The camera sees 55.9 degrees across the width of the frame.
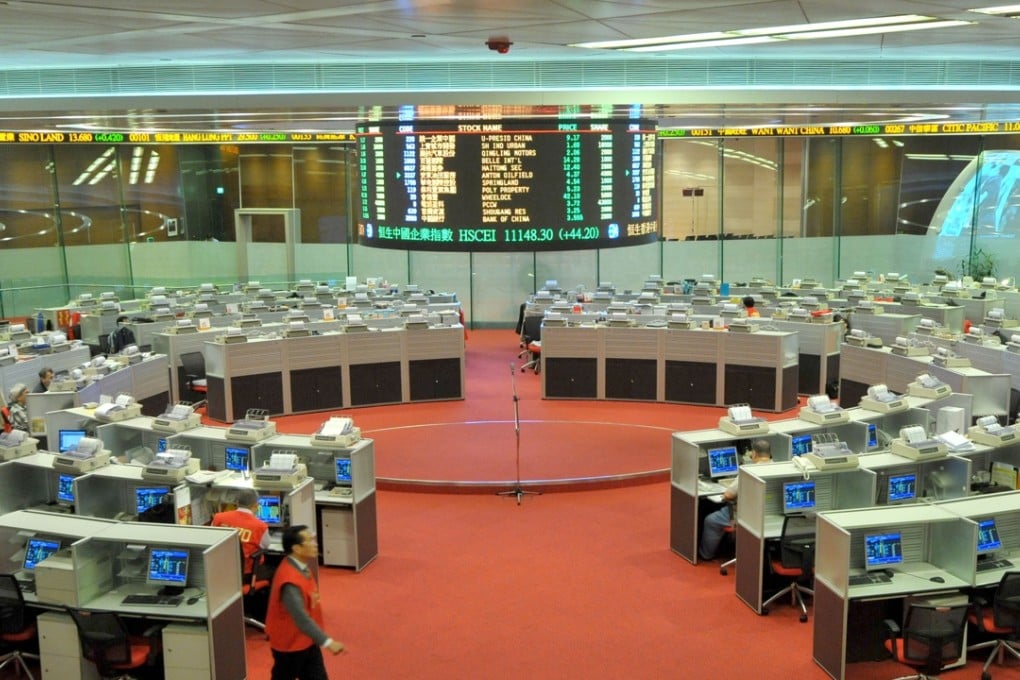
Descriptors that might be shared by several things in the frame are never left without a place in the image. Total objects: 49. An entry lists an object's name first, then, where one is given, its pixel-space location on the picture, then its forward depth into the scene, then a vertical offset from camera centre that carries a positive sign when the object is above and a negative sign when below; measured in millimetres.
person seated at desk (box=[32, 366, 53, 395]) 11273 -1723
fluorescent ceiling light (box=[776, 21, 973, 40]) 7512 +1521
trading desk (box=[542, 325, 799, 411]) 13898 -2156
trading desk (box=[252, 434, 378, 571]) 8617 -2529
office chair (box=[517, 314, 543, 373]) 16609 -2113
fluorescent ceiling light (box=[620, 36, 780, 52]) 8398 +1583
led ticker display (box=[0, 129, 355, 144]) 20141 +2028
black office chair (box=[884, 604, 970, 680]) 6133 -2653
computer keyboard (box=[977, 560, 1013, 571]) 6809 -2455
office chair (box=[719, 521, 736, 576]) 8508 -2908
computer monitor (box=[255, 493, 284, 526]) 8039 -2359
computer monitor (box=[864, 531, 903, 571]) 6730 -2316
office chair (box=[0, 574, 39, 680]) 6453 -2681
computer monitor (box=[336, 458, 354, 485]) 8758 -2230
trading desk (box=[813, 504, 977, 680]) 6484 -2475
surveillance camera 7969 +1501
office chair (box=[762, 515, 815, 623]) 7473 -2577
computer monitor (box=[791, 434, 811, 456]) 9117 -2130
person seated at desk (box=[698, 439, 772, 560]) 8508 -2656
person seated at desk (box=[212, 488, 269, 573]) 7266 -2230
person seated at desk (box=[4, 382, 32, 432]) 10727 -2005
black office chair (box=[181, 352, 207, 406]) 14367 -2130
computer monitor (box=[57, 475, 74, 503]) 8383 -2268
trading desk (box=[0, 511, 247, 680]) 6266 -2442
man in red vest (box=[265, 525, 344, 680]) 5336 -2185
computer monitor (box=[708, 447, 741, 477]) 8984 -2234
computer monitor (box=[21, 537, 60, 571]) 6844 -2269
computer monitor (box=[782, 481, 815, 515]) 7898 -2275
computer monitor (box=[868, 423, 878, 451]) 9680 -2188
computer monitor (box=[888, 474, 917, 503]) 8094 -2273
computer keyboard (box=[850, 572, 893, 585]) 6645 -2487
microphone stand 10469 -2945
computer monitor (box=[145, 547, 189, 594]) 6519 -2288
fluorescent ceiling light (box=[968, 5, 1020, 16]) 6492 +1407
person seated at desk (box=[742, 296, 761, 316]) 15523 -1410
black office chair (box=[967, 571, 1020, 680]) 6398 -2635
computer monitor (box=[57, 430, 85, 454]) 9406 -2041
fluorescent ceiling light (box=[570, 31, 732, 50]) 7961 +1541
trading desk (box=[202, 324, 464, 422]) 13719 -2156
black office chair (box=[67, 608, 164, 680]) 6137 -2644
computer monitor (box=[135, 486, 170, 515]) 8062 -2247
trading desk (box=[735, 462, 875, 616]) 7594 -2319
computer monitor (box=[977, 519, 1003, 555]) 6848 -2272
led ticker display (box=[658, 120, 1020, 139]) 20156 +1917
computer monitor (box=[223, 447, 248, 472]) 8820 -2113
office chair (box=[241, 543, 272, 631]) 7367 -2778
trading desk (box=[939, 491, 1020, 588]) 6754 -2228
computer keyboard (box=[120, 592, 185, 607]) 6418 -2486
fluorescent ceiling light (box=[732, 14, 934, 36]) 7078 +1481
